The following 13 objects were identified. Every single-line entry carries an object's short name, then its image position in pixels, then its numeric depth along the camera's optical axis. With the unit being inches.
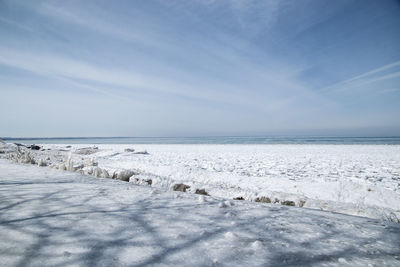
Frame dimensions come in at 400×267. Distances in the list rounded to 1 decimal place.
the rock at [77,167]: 210.9
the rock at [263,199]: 125.7
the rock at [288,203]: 120.2
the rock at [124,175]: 187.5
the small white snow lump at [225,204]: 84.0
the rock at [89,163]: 251.1
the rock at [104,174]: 173.8
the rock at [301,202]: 117.5
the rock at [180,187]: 152.7
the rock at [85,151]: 567.6
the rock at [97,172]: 177.9
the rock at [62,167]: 200.2
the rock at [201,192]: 142.4
